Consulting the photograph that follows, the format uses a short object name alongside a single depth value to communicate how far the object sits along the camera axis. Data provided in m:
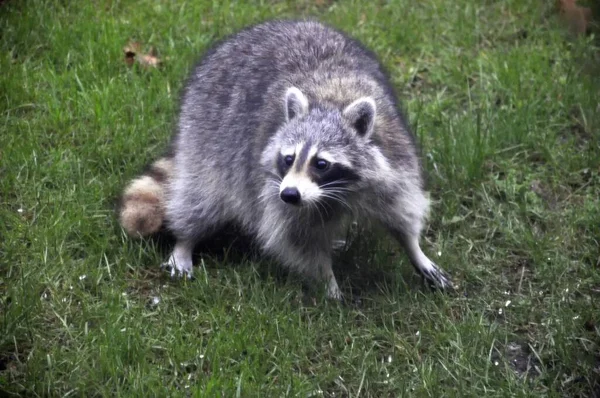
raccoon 7.72
